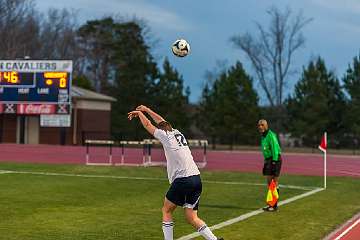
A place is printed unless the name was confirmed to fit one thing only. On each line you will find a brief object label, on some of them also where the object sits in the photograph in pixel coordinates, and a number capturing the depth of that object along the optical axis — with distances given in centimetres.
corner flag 2005
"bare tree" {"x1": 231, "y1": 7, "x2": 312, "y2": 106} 7219
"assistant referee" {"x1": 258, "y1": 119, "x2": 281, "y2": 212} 1383
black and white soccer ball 1063
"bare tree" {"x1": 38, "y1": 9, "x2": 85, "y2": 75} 8212
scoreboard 4244
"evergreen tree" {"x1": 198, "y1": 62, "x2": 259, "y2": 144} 6203
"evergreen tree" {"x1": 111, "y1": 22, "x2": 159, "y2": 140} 6369
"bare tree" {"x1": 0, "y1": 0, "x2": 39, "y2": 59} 7569
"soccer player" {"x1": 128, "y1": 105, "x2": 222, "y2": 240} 841
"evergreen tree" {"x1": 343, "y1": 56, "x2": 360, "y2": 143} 6431
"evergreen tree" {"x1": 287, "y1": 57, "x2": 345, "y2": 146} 6438
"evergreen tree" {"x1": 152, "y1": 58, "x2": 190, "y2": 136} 6550
